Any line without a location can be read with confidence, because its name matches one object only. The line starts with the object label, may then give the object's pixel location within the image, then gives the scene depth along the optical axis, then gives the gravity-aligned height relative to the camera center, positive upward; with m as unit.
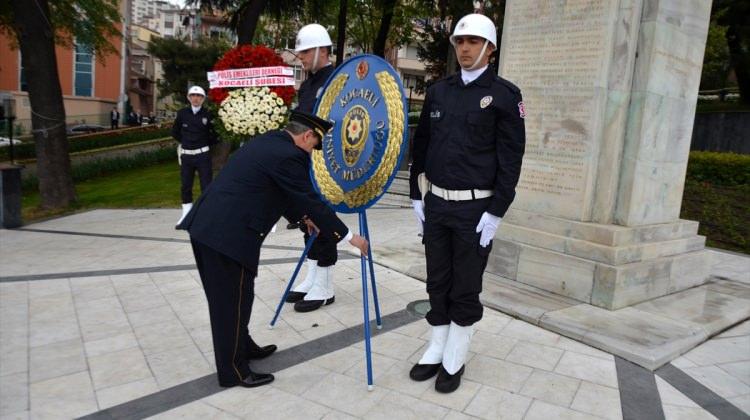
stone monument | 5.02 +0.09
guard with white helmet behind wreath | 4.50 -0.87
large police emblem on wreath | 3.55 +0.01
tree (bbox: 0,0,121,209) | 11.17 +0.18
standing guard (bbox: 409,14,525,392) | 3.27 -0.22
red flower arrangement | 8.45 +1.03
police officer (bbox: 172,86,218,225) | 8.79 -0.26
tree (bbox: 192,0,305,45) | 15.51 +3.53
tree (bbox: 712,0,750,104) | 18.90 +4.97
